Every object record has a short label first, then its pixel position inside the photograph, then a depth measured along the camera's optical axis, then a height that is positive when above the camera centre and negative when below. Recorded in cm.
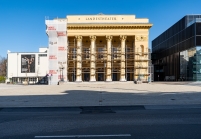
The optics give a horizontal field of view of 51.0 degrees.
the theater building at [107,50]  5278 +580
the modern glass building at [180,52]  5184 +608
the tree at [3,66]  9688 +242
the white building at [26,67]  8169 +173
